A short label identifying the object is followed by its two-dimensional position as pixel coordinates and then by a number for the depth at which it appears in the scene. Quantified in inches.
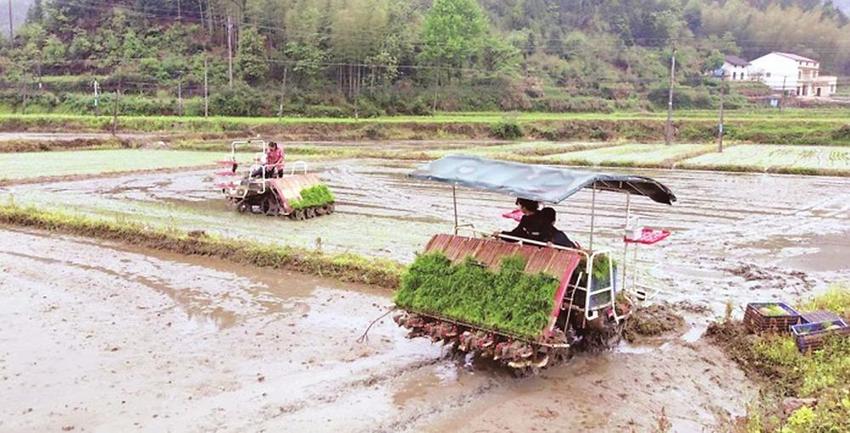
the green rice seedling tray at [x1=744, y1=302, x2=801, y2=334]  333.7
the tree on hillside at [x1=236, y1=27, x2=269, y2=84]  2492.6
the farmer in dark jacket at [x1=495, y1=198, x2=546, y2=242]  328.5
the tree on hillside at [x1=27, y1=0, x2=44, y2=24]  3021.7
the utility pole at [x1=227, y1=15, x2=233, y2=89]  2417.6
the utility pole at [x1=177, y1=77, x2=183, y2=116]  2134.6
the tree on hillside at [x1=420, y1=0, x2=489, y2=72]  2721.5
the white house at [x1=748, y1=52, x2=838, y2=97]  3408.0
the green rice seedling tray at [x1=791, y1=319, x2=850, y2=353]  315.6
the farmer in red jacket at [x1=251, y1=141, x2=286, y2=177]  708.7
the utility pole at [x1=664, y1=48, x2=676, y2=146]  1769.2
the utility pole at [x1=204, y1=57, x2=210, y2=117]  2076.2
